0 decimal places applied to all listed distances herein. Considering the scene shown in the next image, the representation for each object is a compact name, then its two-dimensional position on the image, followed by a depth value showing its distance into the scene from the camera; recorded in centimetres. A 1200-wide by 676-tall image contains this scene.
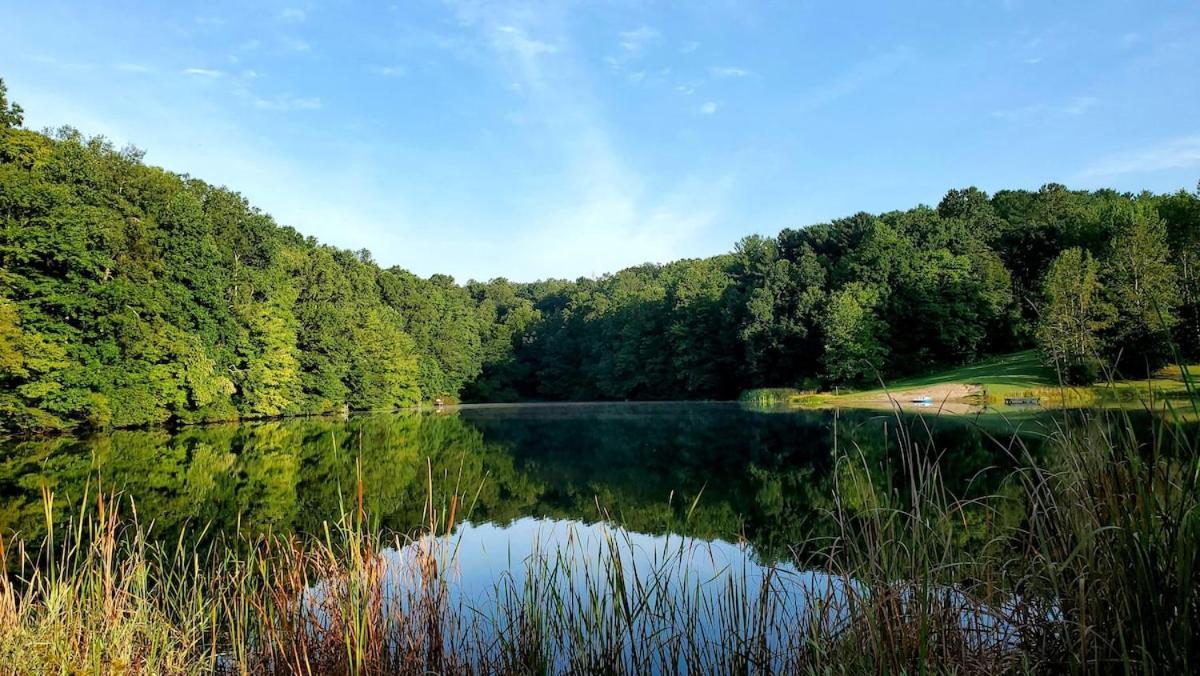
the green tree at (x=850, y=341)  5175
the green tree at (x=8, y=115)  2936
